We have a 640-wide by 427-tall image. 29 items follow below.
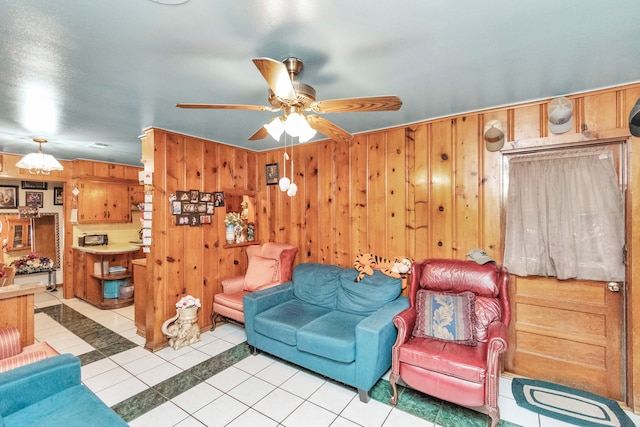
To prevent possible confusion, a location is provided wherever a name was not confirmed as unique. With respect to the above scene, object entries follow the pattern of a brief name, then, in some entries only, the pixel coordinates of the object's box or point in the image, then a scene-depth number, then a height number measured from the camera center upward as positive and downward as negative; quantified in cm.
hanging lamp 333 +65
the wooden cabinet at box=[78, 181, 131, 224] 504 +26
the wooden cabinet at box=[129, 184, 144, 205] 571 +45
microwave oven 514 -42
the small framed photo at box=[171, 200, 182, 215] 341 +11
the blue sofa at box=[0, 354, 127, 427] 148 -103
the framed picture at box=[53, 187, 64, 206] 575 +42
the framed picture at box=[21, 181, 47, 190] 539 +61
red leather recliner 199 -105
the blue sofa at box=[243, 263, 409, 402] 237 -104
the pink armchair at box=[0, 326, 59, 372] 193 -96
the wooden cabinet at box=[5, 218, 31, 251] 529 -31
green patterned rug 208 -149
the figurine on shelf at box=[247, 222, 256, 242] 443 -25
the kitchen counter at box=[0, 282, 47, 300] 234 -61
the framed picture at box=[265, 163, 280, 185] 431 +63
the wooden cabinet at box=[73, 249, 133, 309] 490 -107
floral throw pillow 237 -88
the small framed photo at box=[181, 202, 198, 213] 352 +11
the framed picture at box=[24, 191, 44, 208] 541 +35
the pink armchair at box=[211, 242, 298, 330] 364 -80
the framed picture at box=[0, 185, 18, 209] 516 +38
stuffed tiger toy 310 -57
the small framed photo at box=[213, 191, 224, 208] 391 +23
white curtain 229 -3
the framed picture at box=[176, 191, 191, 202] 346 +24
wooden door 232 -102
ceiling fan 159 +65
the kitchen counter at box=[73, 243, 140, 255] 475 -56
